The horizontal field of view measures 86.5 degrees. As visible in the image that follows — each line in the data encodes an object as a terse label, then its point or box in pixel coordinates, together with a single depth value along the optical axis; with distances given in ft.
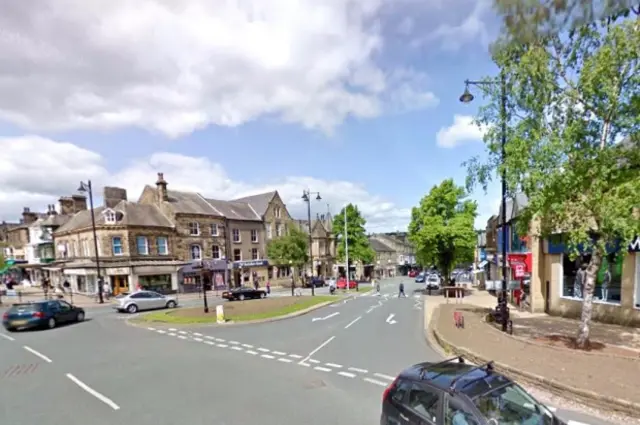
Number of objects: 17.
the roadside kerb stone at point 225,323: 54.08
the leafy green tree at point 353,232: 167.32
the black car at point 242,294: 94.68
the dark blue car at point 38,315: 52.47
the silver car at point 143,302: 73.41
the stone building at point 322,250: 182.80
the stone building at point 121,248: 109.19
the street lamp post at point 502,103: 34.99
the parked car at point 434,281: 117.70
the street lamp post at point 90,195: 87.19
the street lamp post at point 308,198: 114.93
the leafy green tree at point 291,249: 127.54
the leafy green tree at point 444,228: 97.30
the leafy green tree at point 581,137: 29.58
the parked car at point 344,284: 134.51
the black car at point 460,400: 14.52
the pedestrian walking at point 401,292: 100.11
